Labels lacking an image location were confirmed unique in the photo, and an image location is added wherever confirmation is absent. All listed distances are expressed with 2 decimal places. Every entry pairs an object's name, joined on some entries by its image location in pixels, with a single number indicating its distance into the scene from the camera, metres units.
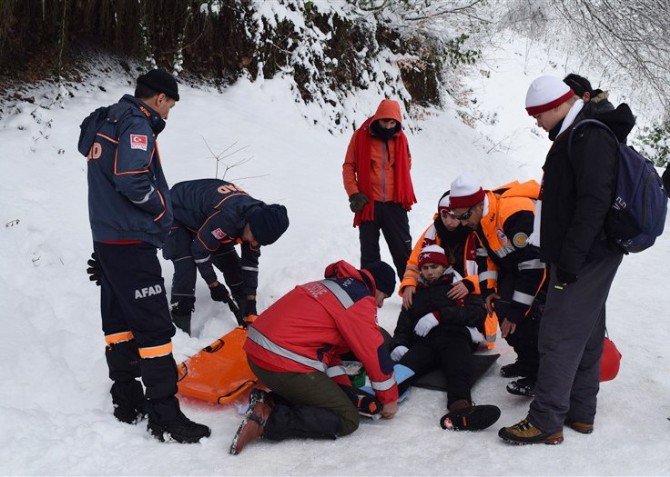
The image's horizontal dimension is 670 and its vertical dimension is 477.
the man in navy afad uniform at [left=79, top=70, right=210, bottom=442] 3.15
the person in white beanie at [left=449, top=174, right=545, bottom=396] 3.65
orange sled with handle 3.68
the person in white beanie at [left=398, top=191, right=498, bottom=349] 4.42
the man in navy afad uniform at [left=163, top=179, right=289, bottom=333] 4.12
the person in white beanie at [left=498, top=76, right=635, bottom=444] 2.80
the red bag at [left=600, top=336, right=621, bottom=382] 3.54
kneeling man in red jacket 3.31
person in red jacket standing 5.51
